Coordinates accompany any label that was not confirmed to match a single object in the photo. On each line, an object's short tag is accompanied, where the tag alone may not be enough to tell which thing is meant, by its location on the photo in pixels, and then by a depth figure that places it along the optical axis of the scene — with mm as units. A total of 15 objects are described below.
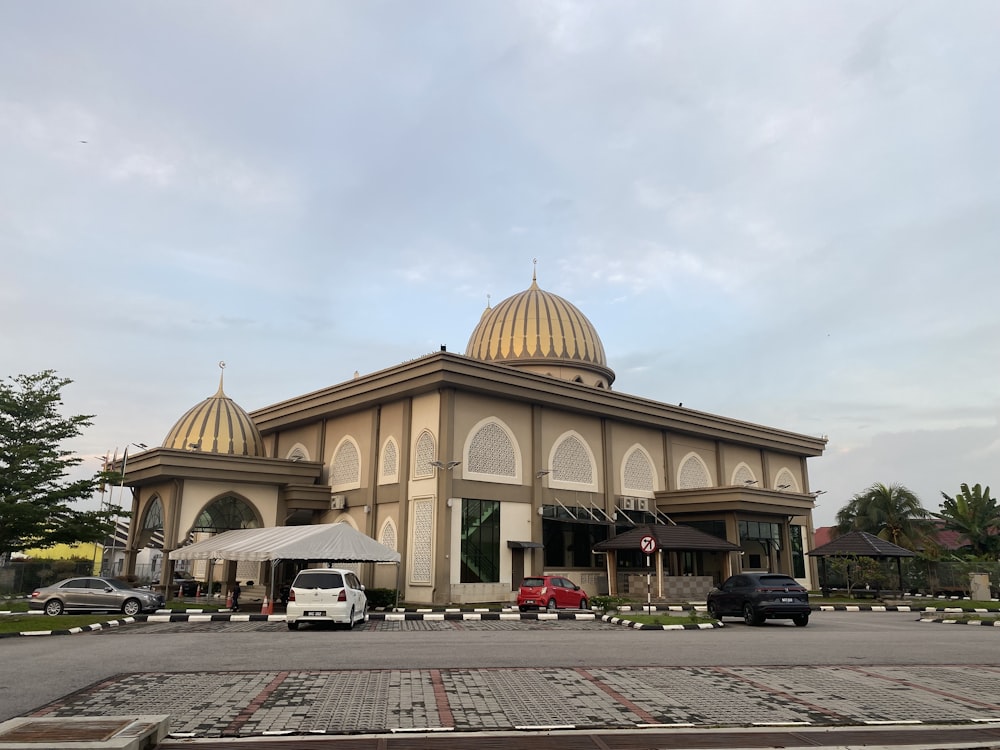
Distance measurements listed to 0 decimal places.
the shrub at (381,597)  26766
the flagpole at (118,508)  28500
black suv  18953
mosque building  29281
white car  17359
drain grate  5387
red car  24547
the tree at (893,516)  44500
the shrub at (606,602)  25359
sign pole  21844
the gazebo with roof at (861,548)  32750
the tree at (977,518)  43219
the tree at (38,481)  25562
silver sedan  23297
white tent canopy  21422
